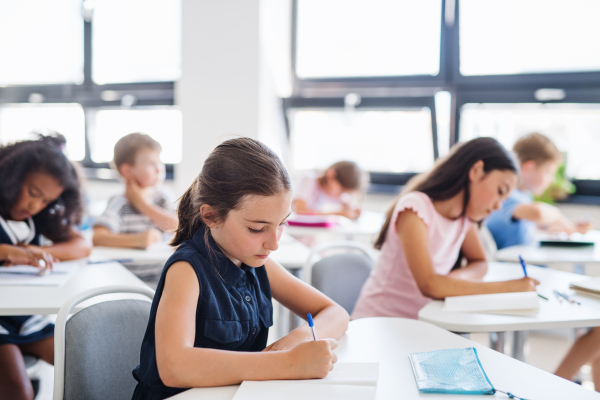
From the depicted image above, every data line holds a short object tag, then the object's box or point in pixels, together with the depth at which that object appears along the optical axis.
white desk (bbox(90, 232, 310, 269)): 2.06
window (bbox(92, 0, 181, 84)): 4.55
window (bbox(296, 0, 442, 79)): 3.89
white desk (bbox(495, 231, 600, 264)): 2.26
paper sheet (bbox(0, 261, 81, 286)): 1.59
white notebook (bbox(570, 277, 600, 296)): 1.58
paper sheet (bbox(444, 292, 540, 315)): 1.37
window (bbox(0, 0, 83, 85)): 4.96
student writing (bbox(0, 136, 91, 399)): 1.60
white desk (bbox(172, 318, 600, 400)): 0.90
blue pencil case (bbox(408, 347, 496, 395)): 0.89
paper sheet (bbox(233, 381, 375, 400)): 0.86
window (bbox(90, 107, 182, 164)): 4.73
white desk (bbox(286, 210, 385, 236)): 2.95
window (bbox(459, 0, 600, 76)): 3.40
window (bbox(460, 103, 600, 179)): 3.46
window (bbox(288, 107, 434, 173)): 4.04
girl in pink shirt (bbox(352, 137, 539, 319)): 1.67
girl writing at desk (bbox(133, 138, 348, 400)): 0.93
